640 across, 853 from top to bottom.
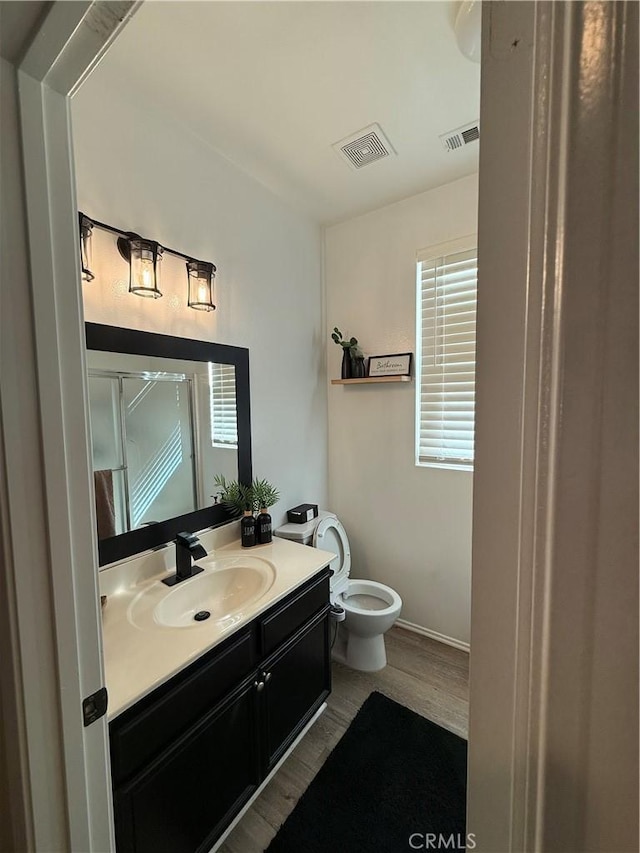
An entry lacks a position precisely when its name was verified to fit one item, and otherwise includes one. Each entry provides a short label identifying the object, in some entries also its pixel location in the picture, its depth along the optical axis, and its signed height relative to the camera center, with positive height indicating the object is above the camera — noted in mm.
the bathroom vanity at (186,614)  969 -728
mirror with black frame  1351 -118
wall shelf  2127 +137
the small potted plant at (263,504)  1784 -528
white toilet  1900 -1162
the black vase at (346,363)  2307 +255
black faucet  1416 -603
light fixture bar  1251 +665
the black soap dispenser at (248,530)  1739 -629
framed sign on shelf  2156 +233
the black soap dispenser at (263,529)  1782 -637
